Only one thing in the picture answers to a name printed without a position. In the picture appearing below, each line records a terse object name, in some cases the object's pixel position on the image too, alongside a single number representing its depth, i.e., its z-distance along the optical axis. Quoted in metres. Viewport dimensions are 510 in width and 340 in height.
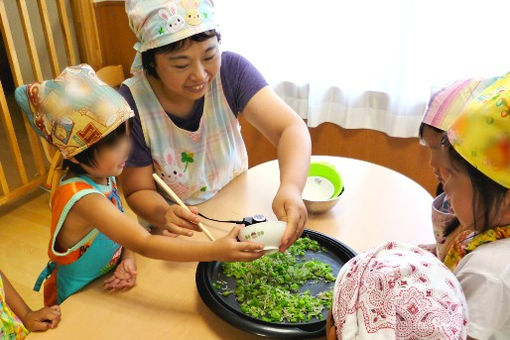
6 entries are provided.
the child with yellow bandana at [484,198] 0.72
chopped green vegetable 0.89
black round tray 0.83
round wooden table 0.89
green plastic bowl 1.36
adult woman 1.12
